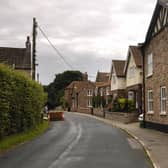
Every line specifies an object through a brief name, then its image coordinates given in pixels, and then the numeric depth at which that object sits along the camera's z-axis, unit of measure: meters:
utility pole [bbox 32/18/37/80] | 33.09
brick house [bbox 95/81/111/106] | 61.38
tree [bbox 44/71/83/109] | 107.81
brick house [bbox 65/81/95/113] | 90.62
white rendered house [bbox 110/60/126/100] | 55.04
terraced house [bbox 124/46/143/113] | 46.09
